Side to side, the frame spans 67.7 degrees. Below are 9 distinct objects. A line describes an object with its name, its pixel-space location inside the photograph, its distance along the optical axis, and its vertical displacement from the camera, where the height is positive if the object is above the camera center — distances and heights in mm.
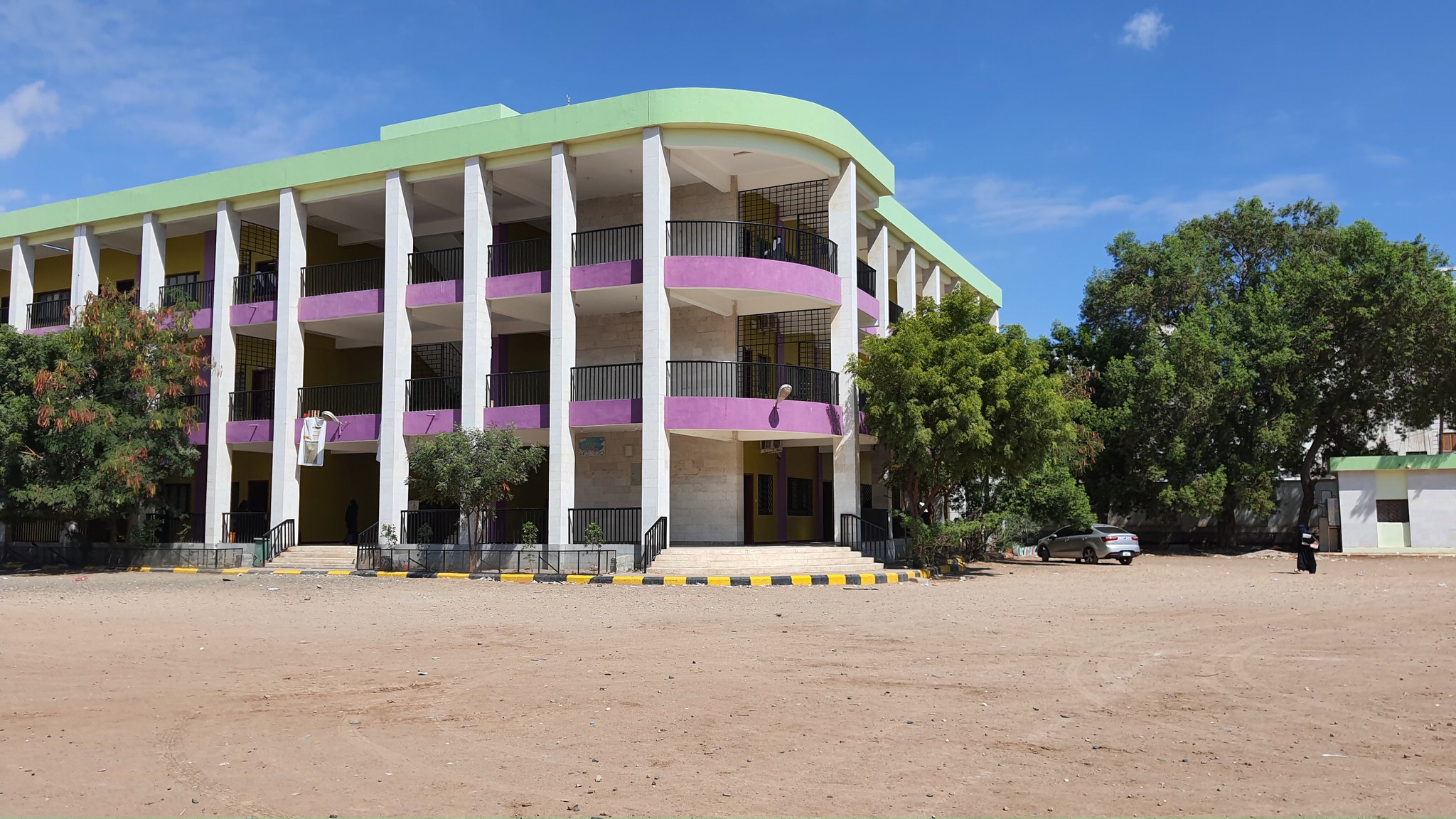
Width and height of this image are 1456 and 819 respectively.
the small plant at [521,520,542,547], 27005 -693
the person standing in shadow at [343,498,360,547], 35219 -432
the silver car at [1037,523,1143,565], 35406 -1446
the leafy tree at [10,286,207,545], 27453 +2438
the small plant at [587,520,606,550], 26125 -742
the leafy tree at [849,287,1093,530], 25594 +2534
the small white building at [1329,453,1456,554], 37031 -169
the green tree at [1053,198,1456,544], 38000 +4731
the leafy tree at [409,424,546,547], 25766 +925
